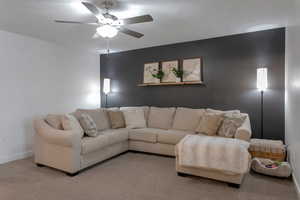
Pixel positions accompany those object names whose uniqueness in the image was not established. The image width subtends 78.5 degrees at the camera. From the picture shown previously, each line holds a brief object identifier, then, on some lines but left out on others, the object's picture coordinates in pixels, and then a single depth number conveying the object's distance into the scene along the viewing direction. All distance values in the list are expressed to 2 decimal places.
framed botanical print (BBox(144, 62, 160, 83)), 4.67
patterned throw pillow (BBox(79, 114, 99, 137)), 3.16
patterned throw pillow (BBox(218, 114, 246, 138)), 3.04
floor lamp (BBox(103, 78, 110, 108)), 5.07
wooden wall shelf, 4.18
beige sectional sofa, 2.74
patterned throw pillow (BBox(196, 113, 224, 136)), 3.23
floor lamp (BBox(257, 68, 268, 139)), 3.33
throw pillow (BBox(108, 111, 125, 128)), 4.05
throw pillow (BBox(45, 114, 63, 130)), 2.99
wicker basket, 2.88
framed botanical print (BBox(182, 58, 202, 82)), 4.16
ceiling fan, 2.32
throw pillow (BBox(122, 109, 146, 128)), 4.12
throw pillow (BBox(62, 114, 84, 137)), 2.86
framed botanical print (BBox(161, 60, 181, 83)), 4.42
